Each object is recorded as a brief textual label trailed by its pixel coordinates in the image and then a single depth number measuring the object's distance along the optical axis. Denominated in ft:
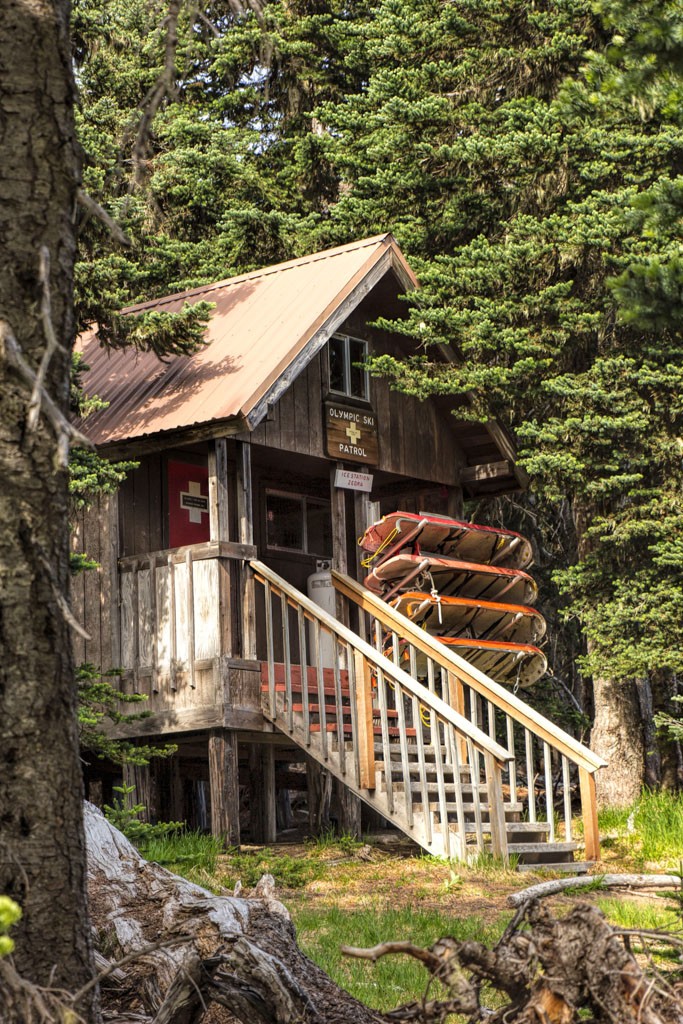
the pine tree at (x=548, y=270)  50.06
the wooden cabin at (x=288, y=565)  41.32
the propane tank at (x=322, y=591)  53.31
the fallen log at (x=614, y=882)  30.40
